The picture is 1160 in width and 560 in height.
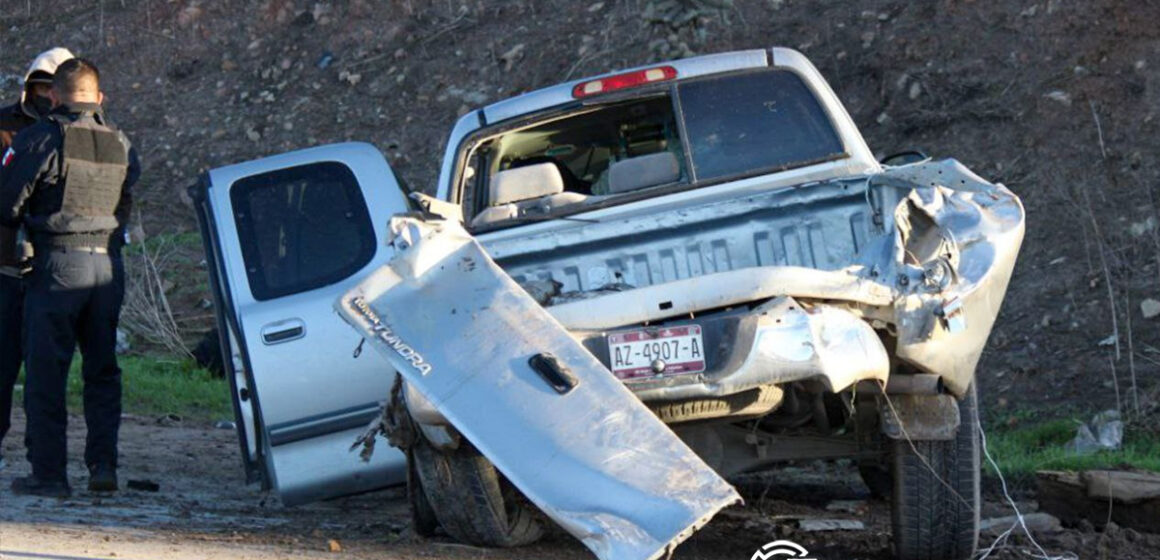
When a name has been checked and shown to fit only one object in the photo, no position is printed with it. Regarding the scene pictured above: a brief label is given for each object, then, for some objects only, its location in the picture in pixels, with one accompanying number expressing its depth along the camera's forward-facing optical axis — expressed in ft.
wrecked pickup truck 33.99
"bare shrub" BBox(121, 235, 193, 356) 89.04
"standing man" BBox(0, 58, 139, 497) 48.01
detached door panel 45.32
